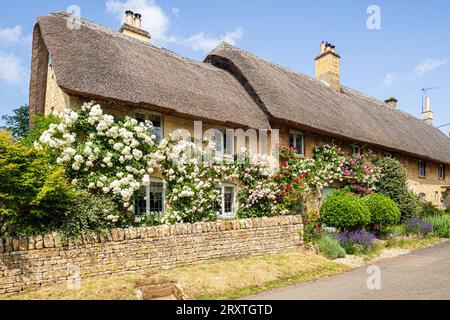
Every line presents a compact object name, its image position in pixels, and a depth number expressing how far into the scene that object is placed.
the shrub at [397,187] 14.83
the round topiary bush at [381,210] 12.40
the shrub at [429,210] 16.69
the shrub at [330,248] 9.87
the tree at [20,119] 29.92
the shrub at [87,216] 6.72
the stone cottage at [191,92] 9.06
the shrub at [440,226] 13.74
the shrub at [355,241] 10.68
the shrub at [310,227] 10.85
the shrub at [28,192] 6.00
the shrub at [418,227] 13.38
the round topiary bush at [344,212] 11.23
